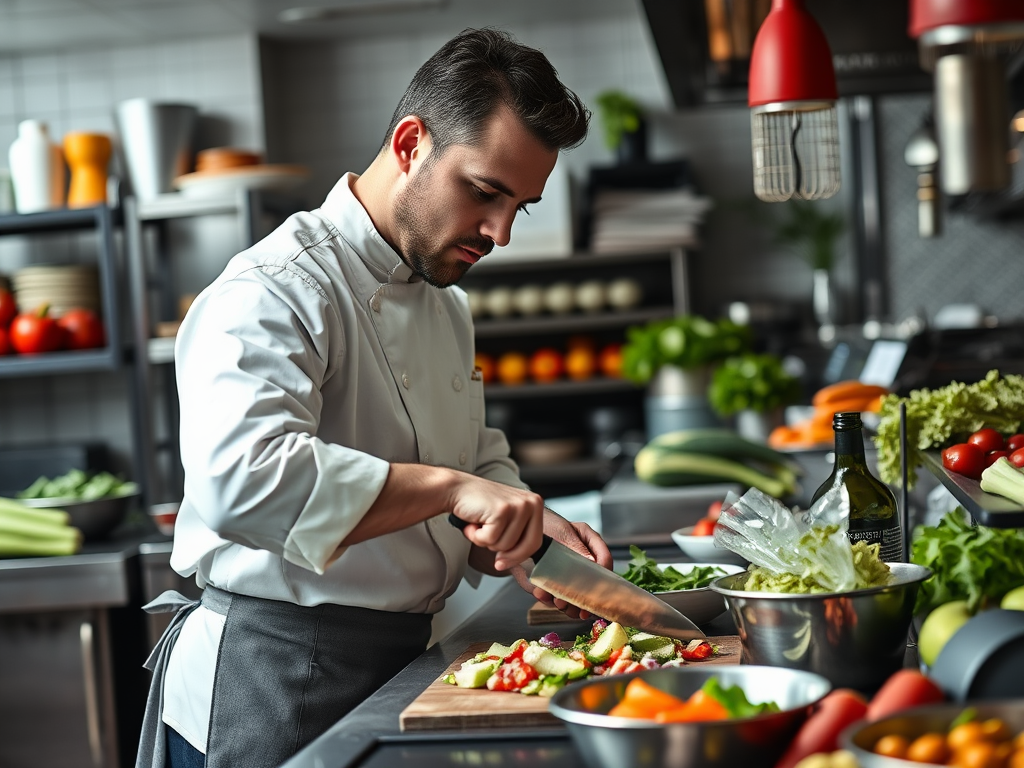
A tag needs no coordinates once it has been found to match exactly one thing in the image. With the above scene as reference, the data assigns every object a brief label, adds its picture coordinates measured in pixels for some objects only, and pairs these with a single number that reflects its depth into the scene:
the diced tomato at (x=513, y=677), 1.33
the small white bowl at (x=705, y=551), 2.02
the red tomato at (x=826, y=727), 0.98
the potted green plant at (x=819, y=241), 5.26
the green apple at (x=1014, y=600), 1.18
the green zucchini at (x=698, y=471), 2.64
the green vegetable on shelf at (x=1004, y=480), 1.22
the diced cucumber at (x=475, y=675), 1.36
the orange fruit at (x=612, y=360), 5.12
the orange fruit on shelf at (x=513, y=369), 5.18
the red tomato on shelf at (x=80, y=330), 4.77
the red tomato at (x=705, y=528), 2.12
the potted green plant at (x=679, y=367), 3.74
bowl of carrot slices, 0.97
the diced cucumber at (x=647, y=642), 1.43
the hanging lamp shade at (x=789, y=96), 1.65
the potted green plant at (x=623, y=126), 5.21
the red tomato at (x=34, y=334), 4.66
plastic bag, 1.23
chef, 1.47
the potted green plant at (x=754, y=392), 3.54
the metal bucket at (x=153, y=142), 5.14
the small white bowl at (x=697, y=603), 1.62
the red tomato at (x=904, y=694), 0.99
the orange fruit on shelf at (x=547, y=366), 5.16
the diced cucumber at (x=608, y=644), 1.40
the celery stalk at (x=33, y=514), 3.35
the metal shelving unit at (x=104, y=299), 4.74
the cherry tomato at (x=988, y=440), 1.52
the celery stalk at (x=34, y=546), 3.33
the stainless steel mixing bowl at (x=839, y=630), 1.20
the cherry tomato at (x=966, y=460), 1.43
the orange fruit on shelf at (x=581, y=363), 5.13
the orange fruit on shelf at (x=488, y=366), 5.29
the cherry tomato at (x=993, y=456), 1.47
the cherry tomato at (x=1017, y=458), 1.42
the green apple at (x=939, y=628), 1.18
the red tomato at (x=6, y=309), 4.78
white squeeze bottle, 4.89
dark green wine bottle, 1.48
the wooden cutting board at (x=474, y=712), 1.24
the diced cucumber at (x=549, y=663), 1.35
